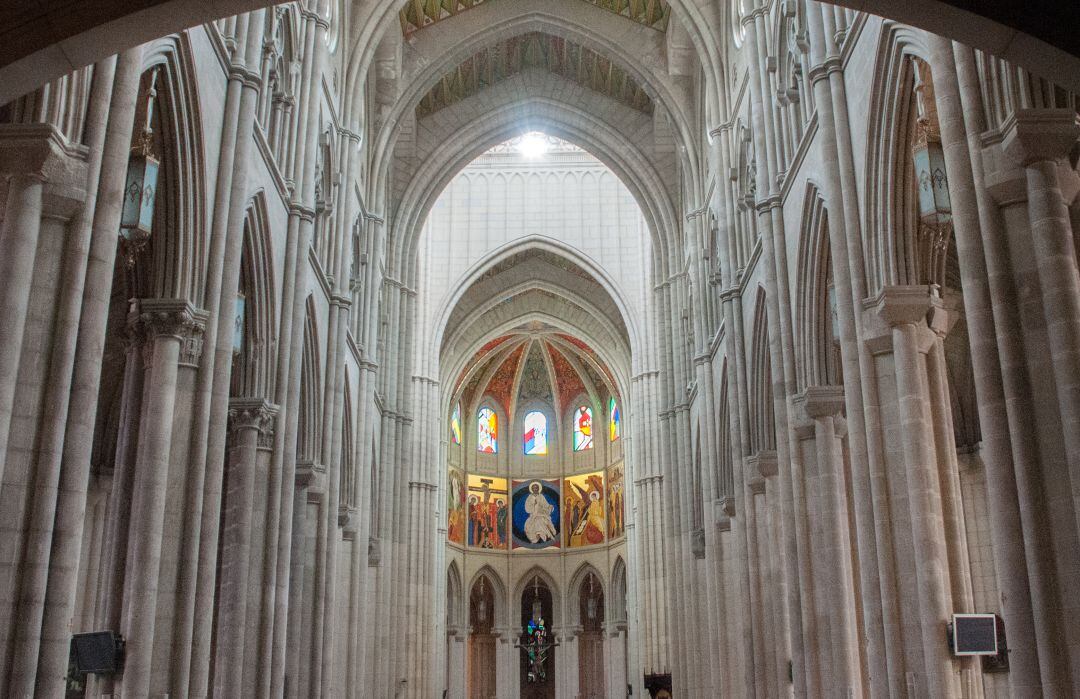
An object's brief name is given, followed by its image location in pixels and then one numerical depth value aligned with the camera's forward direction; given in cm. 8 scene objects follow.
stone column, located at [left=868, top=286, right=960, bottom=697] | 1234
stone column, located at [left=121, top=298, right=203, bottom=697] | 1216
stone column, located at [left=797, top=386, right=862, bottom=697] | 1634
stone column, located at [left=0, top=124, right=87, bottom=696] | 862
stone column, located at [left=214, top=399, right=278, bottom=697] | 1571
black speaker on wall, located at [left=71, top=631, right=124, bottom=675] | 1183
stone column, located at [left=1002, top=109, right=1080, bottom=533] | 914
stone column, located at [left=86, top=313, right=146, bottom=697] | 1257
